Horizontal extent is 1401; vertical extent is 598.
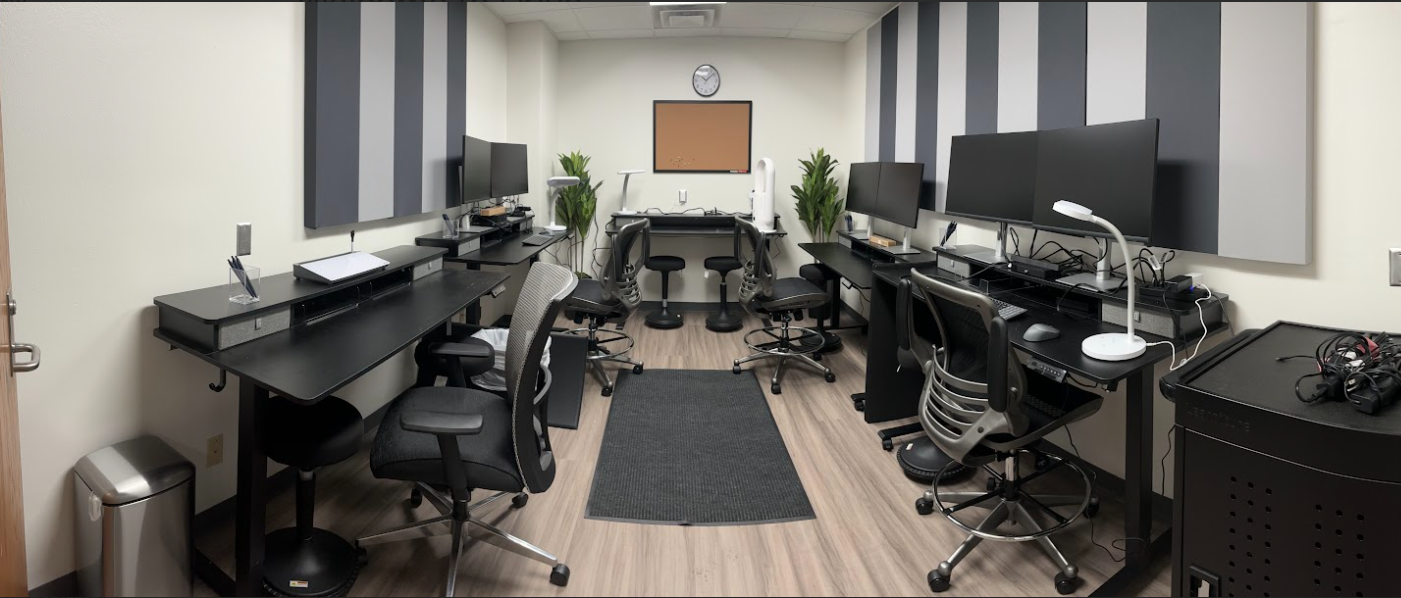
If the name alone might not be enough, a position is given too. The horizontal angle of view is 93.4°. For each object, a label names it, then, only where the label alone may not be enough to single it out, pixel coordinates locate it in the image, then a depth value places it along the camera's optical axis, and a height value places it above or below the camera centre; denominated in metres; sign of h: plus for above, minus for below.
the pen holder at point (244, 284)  2.02 -0.08
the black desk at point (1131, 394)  1.85 -0.37
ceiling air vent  4.84 +1.88
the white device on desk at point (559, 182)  4.86 +0.60
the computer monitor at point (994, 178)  2.92 +0.43
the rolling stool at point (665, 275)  5.31 -0.09
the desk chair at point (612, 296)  3.91 -0.20
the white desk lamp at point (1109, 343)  1.90 -0.22
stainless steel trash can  1.64 -0.67
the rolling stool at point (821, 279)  4.77 -0.09
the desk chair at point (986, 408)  1.88 -0.44
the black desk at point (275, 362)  1.70 -0.28
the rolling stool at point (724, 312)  5.16 -0.38
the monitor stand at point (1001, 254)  3.03 +0.06
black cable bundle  1.37 -0.22
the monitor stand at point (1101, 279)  2.37 -0.04
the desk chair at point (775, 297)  4.02 -0.19
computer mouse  2.12 -0.21
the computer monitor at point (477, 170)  3.90 +0.57
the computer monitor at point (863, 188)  4.64 +0.58
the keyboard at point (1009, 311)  2.40 -0.16
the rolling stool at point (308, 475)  1.88 -0.64
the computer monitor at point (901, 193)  3.98 +0.47
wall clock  5.76 +1.61
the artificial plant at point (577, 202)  5.59 +0.52
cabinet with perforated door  1.28 -0.46
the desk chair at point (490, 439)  1.72 -0.50
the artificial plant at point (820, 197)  5.54 +0.59
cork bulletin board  5.79 +1.14
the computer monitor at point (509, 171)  4.37 +0.65
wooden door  1.50 -0.49
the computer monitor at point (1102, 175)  2.16 +0.34
